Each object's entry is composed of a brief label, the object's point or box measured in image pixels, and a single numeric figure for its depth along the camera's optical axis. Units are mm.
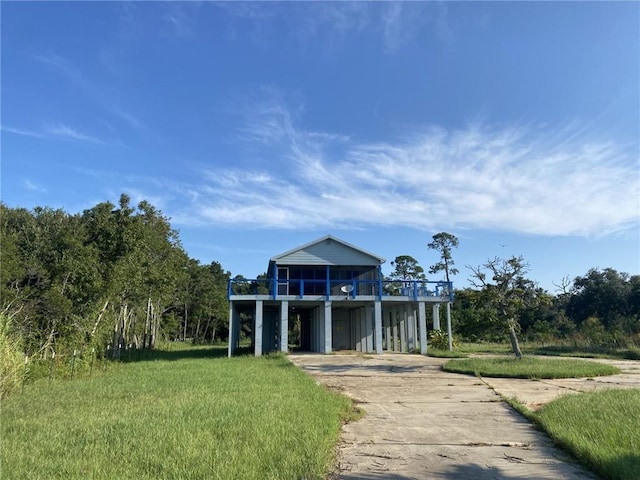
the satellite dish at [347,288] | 21572
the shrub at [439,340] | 23703
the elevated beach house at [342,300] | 21406
